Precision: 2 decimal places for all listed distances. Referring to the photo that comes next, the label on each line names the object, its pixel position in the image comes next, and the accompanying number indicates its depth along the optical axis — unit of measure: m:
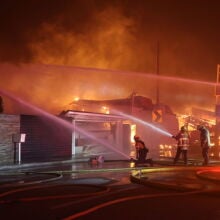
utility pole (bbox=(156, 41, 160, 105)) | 23.83
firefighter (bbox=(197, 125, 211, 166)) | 10.79
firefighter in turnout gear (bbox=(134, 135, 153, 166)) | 10.75
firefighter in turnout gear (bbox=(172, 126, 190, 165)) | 10.94
